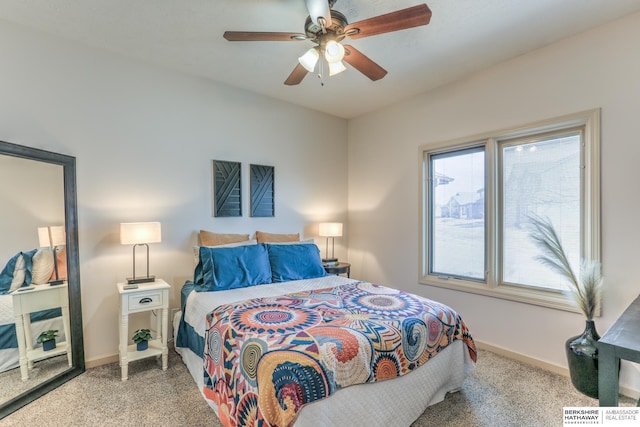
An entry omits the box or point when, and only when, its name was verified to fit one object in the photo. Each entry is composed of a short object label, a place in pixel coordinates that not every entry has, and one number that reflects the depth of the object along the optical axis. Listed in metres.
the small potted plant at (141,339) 2.67
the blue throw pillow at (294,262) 3.11
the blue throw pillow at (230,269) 2.73
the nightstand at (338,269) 3.95
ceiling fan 1.70
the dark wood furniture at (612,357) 1.14
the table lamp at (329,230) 4.06
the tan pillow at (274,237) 3.59
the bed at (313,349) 1.48
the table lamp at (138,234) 2.61
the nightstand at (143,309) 2.53
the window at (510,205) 2.60
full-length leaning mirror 2.12
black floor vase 2.19
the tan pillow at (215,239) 3.24
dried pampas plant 2.32
